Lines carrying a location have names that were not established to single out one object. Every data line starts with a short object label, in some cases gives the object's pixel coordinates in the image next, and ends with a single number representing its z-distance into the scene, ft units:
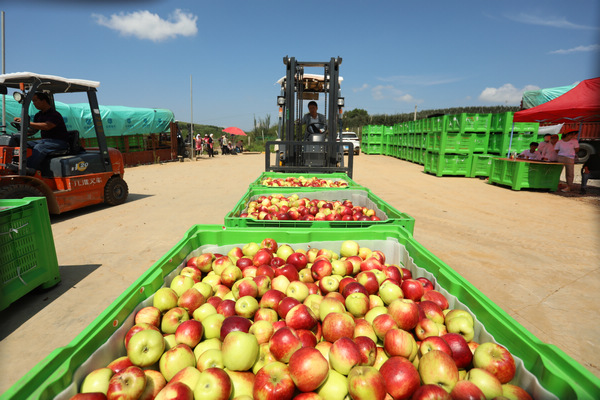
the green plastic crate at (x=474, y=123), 46.34
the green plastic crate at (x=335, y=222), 10.40
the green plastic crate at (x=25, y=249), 11.25
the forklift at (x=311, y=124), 27.14
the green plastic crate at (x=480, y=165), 46.53
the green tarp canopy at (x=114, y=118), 51.03
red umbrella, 121.49
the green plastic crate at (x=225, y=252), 3.94
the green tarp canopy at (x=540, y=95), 81.30
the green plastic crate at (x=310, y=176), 18.28
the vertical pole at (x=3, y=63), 30.90
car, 80.18
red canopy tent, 32.19
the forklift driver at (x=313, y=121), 28.37
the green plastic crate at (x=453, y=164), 47.90
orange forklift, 20.25
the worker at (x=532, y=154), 37.88
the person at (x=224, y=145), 108.27
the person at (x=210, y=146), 91.51
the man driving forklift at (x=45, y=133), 21.42
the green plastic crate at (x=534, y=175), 35.94
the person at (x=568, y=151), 35.41
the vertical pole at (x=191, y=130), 78.62
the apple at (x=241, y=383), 4.87
